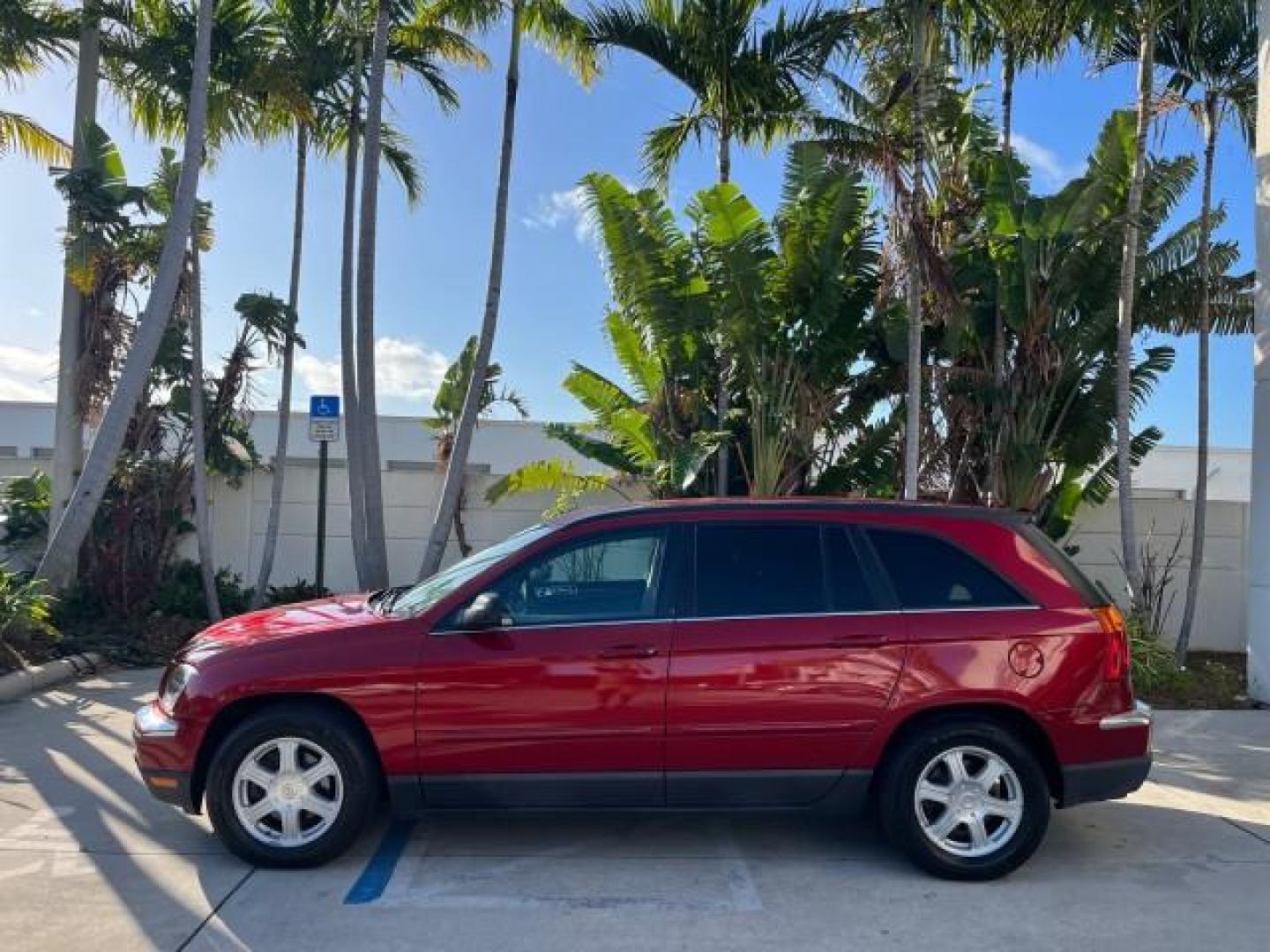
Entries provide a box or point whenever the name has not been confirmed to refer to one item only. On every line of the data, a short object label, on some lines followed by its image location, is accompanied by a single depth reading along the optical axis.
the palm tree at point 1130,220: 9.47
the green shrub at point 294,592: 11.95
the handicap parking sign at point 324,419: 11.09
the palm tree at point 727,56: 11.32
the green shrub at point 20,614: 8.70
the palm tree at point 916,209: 9.44
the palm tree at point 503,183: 11.11
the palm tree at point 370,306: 10.83
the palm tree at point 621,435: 11.66
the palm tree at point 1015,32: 9.68
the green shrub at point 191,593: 11.30
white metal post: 9.05
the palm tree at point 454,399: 13.54
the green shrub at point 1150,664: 9.22
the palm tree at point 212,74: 10.99
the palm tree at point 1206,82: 9.86
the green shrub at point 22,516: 11.57
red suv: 4.63
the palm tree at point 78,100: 11.10
